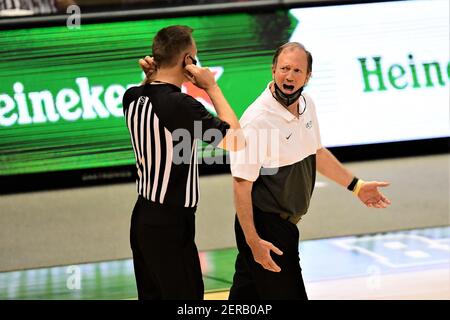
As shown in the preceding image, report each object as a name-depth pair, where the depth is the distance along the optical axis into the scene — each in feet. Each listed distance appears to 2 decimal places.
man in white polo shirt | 30.31
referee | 29.01
